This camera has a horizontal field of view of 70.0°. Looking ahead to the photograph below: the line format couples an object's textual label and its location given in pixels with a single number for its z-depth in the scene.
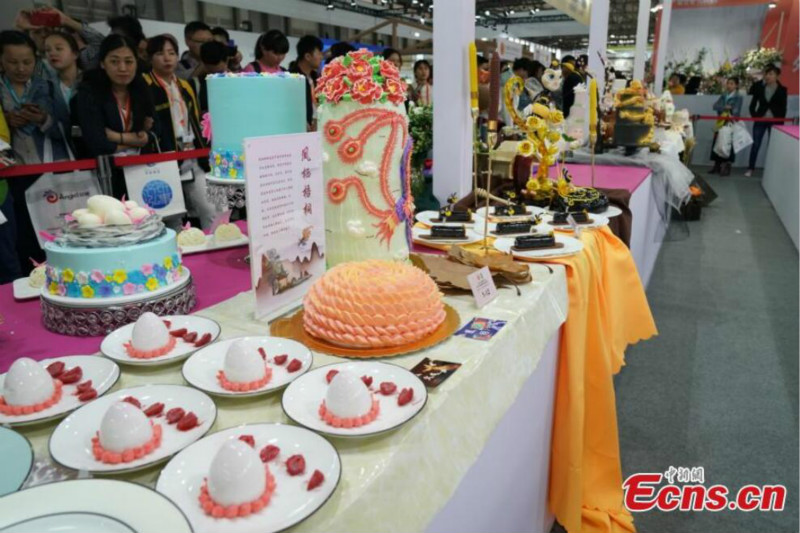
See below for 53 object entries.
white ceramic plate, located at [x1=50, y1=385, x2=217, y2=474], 0.54
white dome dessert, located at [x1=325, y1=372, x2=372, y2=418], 0.62
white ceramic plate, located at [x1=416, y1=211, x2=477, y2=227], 1.58
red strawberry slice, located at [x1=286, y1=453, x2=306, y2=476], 0.54
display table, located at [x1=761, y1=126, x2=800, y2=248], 4.69
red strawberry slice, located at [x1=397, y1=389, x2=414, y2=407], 0.67
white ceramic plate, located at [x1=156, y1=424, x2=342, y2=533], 0.48
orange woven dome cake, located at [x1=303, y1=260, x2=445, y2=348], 0.83
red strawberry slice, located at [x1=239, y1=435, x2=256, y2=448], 0.57
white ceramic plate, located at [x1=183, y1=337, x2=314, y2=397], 0.70
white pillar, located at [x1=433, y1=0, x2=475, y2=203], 1.72
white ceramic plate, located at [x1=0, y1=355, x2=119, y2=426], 0.61
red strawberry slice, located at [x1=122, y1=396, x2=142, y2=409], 0.63
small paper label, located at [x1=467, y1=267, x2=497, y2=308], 1.03
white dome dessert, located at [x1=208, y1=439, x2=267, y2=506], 0.49
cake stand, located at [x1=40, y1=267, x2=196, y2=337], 0.88
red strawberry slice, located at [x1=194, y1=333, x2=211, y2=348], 0.81
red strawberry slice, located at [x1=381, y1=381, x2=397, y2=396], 0.69
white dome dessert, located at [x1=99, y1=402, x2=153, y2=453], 0.55
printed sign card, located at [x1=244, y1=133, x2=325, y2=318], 0.88
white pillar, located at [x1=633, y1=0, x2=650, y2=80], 4.71
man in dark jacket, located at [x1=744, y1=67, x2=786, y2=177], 7.86
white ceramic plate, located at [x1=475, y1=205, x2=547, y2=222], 1.66
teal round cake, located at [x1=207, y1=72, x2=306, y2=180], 1.15
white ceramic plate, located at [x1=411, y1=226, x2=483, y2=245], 1.43
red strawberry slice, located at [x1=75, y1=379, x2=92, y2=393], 0.67
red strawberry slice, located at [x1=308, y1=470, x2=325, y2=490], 0.52
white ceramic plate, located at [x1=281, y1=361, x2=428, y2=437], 0.62
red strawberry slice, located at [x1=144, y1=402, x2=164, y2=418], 0.62
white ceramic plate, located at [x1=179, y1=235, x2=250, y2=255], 1.36
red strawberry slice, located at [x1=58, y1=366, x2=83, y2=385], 0.68
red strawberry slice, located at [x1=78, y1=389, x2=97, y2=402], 0.66
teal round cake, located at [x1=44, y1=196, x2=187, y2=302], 0.89
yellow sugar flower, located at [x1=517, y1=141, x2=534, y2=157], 1.85
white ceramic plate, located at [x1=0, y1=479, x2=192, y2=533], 0.45
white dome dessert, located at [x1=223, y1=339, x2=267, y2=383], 0.69
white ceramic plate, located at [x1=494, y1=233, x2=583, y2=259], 1.32
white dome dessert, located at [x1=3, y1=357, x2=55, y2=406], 0.63
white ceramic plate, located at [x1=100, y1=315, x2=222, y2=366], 0.76
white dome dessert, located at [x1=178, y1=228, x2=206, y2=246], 1.38
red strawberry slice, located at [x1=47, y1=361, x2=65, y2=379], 0.69
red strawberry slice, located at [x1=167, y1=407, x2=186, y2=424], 0.62
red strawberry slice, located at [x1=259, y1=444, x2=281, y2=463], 0.55
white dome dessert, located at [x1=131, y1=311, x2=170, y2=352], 0.77
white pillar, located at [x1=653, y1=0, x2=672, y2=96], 6.14
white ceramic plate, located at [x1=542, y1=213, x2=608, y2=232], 1.60
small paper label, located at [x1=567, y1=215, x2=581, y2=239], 1.49
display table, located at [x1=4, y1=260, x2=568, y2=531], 0.58
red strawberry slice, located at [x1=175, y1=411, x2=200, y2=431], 0.60
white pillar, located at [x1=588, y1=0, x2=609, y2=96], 3.68
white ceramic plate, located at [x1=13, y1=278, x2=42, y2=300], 1.07
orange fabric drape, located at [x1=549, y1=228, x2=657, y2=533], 1.34
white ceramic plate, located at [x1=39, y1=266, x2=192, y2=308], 0.88
